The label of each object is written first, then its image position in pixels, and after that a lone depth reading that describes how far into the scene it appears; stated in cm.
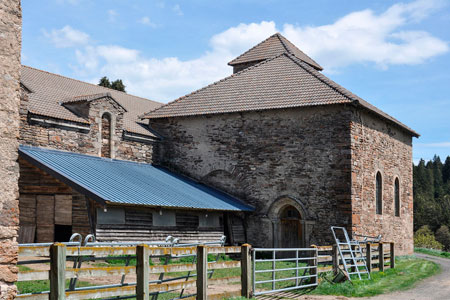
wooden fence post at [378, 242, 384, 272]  1800
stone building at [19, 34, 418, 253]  1873
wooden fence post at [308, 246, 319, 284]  1348
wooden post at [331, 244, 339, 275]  1456
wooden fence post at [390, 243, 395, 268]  1950
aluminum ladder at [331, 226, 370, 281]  1493
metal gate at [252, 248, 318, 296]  1230
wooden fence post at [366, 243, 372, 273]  1695
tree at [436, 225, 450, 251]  6406
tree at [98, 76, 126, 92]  4597
